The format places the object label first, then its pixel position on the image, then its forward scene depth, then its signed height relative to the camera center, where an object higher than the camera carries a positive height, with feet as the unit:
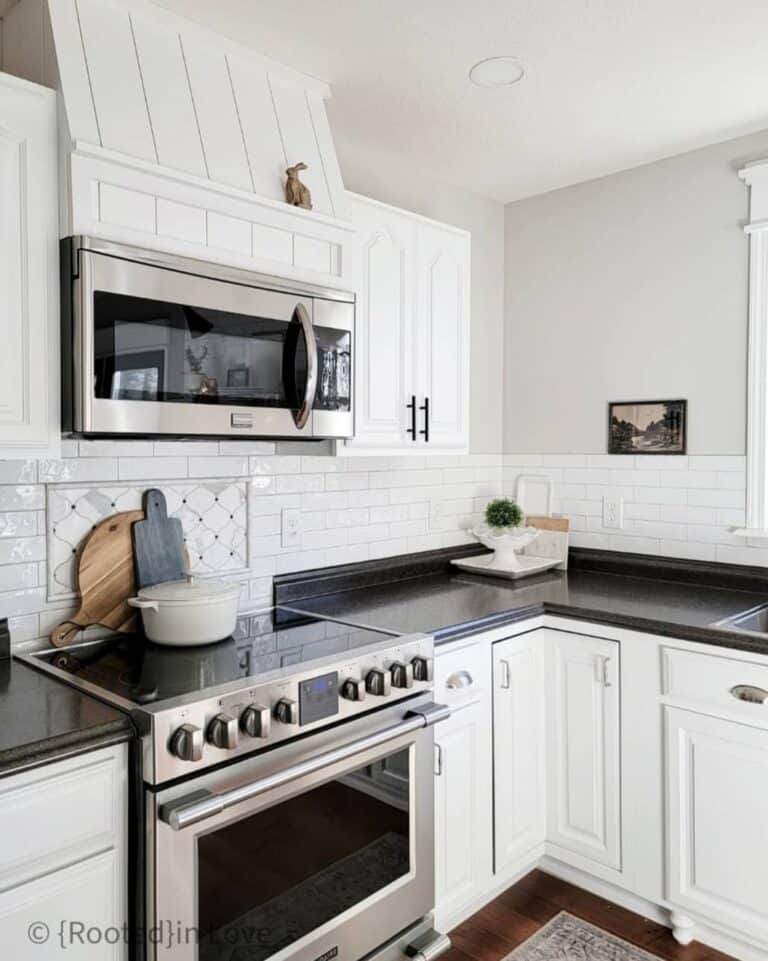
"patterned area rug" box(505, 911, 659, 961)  7.47 -4.77
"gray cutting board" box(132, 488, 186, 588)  7.23 -0.78
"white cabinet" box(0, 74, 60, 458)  5.45 +1.37
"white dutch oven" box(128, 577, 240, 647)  6.63 -1.29
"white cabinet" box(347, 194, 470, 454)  8.22 +1.47
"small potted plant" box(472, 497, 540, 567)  10.36 -0.93
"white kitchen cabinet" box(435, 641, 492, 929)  7.52 -3.21
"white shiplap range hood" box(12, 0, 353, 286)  5.77 +2.68
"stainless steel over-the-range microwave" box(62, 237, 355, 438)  5.64 +0.93
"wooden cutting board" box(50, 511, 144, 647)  6.84 -1.06
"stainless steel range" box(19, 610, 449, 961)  5.14 -2.43
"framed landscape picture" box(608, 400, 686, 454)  9.88 +0.47
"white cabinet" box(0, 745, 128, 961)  4.57 -2.46
